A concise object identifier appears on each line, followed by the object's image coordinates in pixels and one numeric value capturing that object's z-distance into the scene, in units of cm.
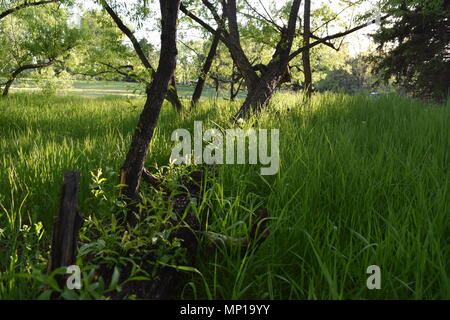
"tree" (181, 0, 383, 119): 550
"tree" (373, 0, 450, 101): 893
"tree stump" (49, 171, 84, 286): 107
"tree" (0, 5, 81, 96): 829
